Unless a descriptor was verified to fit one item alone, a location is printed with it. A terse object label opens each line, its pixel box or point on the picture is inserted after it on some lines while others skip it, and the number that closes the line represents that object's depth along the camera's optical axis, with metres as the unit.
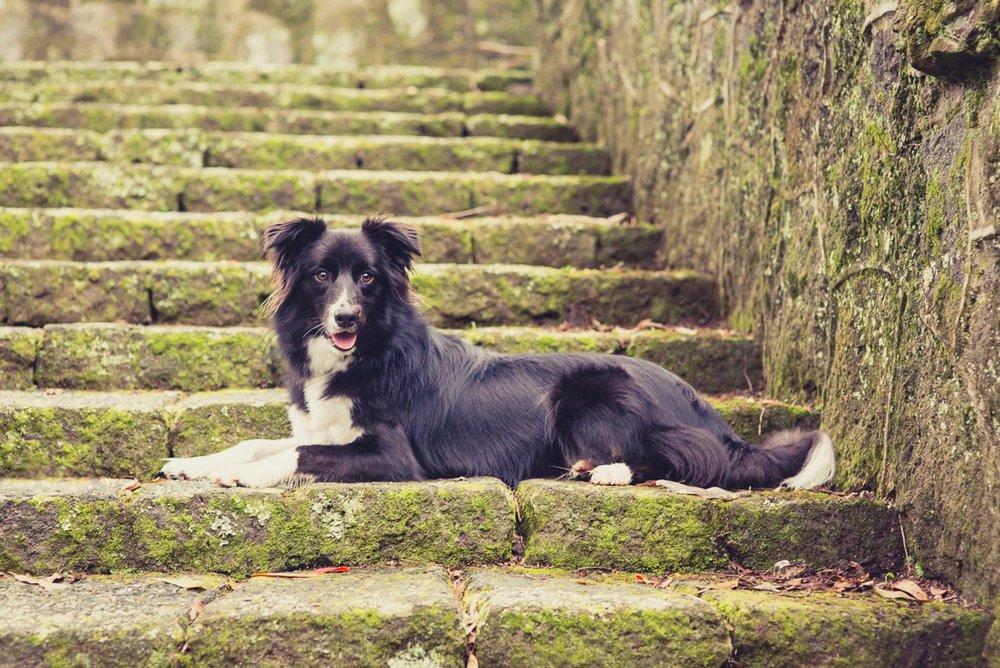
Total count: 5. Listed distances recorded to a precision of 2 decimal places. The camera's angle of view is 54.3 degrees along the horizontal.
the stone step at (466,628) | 2.54
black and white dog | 3.55
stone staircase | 2.65
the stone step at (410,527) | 2.99
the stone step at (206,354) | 4.17
